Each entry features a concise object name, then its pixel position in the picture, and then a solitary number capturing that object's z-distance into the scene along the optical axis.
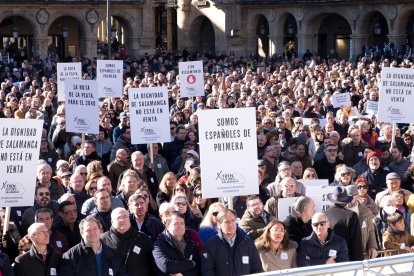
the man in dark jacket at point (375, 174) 15.72
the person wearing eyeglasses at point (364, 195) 13.42
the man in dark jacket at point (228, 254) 10.60
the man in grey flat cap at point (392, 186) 13.89
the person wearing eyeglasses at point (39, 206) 12.25
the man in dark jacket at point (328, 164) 16.97
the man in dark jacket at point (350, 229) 11.98
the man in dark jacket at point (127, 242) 10.59
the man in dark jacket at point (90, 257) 10.20
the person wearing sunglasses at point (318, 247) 11.11
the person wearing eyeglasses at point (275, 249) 10.97
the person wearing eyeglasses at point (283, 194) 13.05
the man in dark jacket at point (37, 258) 10.11
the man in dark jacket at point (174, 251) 10.55
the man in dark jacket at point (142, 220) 11.57
